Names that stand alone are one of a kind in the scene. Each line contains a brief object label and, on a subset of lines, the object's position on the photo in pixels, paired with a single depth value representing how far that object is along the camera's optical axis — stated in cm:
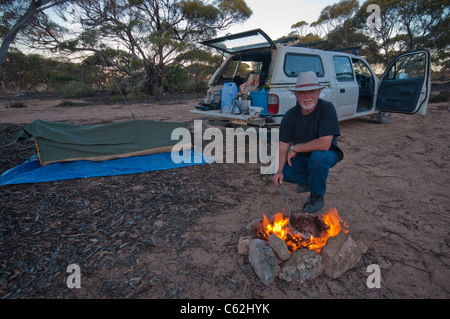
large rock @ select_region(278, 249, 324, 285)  186
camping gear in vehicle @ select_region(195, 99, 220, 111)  541
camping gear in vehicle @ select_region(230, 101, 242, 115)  466
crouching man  247
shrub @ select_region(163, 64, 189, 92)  1870
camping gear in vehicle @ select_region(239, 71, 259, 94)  516
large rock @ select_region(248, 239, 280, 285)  184
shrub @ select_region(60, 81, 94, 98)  1725
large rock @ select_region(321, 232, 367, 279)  187
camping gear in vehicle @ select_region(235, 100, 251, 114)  459
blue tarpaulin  360
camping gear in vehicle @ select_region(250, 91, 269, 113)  439
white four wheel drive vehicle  436
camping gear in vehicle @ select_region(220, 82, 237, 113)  505
